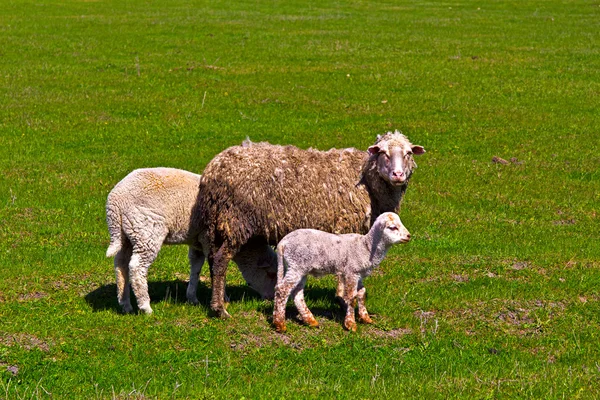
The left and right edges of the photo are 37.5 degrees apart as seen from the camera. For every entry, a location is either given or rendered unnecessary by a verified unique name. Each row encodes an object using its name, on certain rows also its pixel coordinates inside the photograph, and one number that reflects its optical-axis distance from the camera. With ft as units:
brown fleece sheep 35.37
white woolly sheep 34.91
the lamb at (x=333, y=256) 32.68
